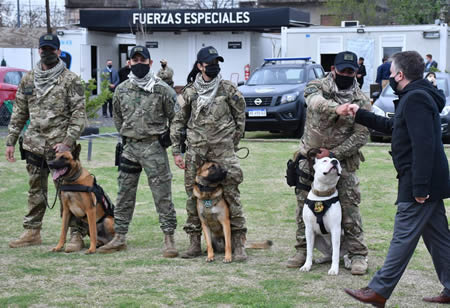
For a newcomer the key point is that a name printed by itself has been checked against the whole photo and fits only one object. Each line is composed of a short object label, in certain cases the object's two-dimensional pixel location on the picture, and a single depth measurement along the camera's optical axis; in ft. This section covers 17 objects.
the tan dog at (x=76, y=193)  21.12
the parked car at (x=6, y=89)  56.18
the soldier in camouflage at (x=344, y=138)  18.89
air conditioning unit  84.74
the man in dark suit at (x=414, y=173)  14.99
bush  49.81
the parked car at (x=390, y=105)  46.78
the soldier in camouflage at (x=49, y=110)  21.66
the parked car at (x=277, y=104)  50.31
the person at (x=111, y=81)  73.97
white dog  18.10
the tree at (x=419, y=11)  129.80
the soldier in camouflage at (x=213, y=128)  20.47
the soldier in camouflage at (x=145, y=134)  21.22
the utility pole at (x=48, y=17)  83.79
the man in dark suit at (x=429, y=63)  69.59
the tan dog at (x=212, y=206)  20.15
